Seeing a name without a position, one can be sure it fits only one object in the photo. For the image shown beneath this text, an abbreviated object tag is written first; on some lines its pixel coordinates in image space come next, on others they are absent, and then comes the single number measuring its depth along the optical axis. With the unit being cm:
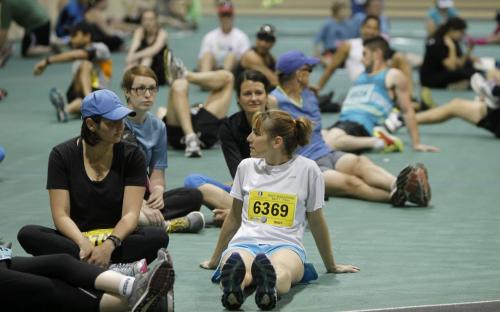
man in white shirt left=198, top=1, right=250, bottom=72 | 3256
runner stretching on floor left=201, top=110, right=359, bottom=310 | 1259
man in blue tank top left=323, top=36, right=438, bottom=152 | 2200
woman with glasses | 1556
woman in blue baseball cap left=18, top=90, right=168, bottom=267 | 1239
